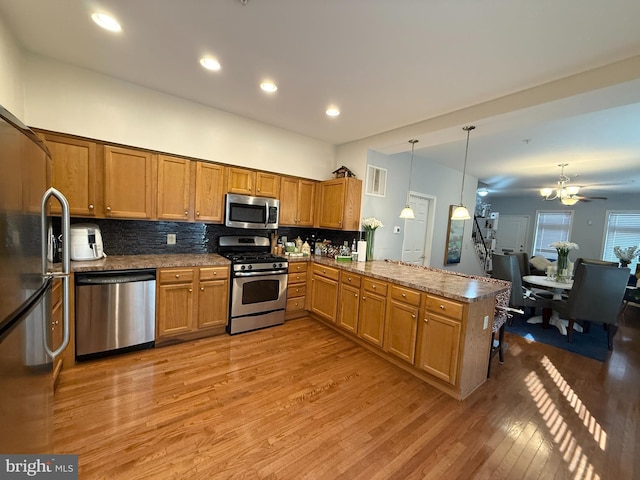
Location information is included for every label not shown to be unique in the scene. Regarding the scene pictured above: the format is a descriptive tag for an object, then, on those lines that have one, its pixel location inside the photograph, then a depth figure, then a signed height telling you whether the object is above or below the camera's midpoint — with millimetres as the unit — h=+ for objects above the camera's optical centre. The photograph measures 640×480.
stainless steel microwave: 3469 +92
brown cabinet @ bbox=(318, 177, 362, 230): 3961 +319
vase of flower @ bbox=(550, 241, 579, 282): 4363 -350
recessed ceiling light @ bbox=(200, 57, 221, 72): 2286 +1344
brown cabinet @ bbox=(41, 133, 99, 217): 2518 +336
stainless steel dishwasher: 2430 -988
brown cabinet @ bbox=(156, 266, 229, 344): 2842 -981
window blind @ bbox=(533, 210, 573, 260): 7867 +280
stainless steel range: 3281 -860
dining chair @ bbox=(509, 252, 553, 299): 4907 -557
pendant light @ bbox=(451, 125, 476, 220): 2996 +230
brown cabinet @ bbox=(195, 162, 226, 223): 3291 +301
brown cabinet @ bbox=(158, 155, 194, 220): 3057 +296
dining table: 4012 -907
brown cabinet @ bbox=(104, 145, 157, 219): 2758 +297
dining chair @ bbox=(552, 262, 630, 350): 3461 -694
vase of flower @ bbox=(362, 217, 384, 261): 3989 -48
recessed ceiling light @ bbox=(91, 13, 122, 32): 1854 +1341
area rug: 3444 -1413
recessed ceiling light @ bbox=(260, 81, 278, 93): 2612 +1341
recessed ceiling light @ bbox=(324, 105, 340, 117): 3053 +1341
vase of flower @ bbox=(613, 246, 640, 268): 5499 -236
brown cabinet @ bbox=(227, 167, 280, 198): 3537 +505
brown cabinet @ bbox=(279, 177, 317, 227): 4031 +320
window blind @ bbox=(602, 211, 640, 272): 6781 +307
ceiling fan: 4546 +835
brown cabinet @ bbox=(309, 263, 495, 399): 2322 -999
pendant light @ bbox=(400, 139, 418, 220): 3454 +223
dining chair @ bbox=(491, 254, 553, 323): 3988 -645
